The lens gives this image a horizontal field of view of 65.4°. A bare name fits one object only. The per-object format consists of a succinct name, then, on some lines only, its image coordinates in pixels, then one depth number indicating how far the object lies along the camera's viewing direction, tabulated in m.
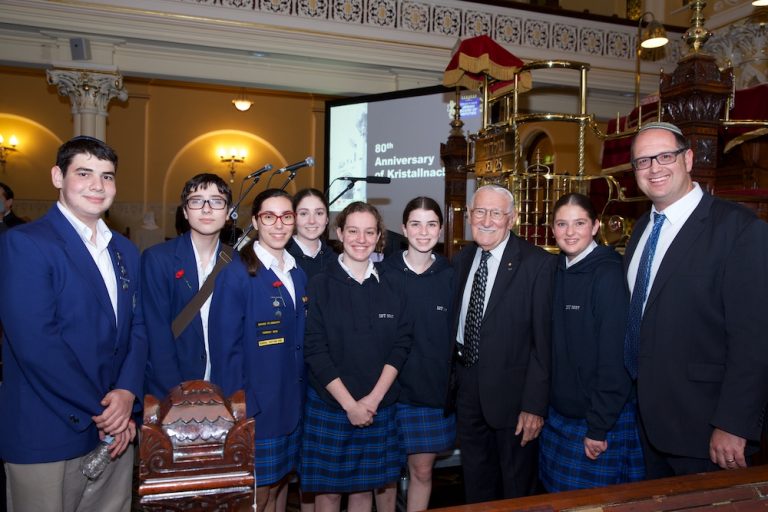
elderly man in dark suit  2.51
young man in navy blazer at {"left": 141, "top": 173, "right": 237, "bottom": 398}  2.40
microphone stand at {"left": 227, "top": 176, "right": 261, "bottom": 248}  2.75
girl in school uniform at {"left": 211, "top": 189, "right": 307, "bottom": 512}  2.41
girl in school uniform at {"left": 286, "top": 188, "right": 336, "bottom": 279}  3.20
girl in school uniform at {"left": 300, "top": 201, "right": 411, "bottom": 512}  2.54
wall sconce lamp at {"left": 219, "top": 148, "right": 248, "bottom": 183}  11.41
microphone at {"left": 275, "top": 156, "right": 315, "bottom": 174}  3.40
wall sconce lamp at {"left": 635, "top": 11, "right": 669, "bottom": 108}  7.01
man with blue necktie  1.94
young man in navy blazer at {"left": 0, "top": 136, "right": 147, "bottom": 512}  1.92
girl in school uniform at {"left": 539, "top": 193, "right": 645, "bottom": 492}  2.34
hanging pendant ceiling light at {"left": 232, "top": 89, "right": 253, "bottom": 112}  11.19
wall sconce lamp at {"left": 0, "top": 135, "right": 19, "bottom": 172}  10.27
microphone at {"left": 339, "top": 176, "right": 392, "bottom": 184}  4.39
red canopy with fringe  5.22
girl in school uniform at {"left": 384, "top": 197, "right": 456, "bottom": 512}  2.70
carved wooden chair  0.95
